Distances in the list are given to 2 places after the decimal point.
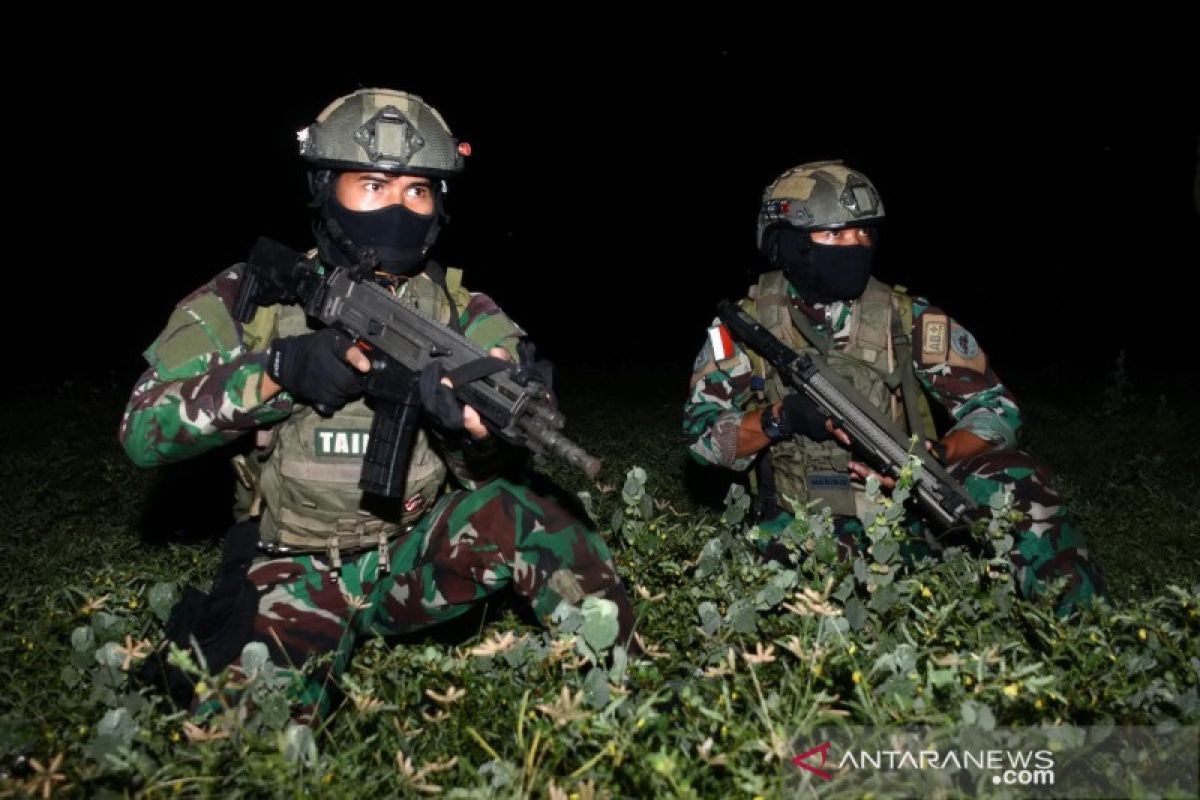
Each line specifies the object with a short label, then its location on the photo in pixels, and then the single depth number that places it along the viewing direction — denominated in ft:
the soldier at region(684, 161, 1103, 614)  14.10
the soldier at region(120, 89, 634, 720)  10.37
